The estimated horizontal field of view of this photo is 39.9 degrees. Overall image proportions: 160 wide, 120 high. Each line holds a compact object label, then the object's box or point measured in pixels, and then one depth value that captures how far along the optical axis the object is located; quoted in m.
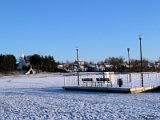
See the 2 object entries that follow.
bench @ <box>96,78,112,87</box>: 21.99
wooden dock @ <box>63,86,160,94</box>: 17.51
